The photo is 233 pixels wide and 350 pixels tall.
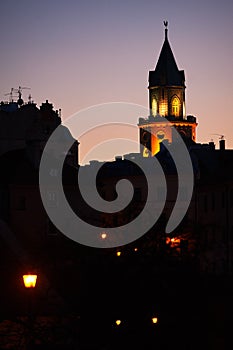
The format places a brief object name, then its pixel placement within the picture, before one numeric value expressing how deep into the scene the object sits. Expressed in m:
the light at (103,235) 49.58
